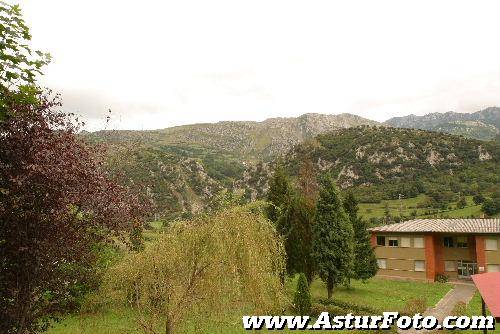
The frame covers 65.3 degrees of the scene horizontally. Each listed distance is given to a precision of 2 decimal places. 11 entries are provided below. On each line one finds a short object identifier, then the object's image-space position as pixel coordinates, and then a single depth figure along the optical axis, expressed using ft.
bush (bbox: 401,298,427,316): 84.36
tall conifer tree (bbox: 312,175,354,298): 100.78
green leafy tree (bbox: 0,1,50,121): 24.11
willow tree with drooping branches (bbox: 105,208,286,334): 33.99
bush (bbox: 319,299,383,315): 85.13
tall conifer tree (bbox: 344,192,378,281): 124.88
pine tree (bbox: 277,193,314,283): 103.96
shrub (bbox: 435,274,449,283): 146.20
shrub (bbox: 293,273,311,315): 77.46
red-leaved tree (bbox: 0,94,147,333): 23.62
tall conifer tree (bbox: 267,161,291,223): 108.17
